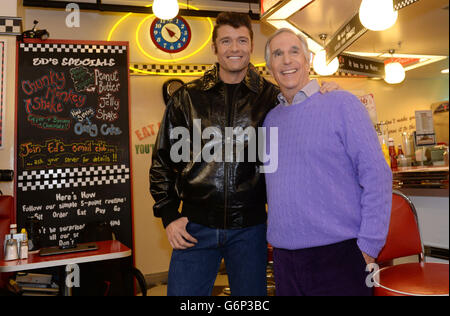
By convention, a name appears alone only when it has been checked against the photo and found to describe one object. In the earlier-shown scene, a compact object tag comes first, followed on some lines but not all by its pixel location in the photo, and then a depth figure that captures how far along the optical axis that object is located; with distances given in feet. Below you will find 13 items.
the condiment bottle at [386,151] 9.48
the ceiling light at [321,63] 16.56
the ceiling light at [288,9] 11.60
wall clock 17.85
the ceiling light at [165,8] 13.19
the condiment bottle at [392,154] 10.50
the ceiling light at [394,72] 20.65
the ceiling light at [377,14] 10.37
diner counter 7.13
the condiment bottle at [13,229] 8.95
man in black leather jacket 5.65
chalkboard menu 13.91
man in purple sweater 4.56
